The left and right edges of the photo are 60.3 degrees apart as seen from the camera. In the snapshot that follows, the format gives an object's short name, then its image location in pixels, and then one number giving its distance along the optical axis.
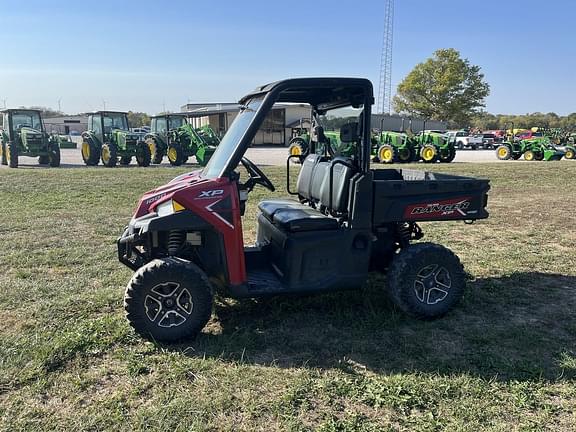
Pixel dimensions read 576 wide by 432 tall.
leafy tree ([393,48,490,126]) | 56.59
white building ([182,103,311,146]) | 31.21
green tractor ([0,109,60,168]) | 19.38
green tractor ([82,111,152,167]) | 19.16
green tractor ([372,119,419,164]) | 22.33
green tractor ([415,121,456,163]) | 22.50
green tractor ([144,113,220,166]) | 19.31
